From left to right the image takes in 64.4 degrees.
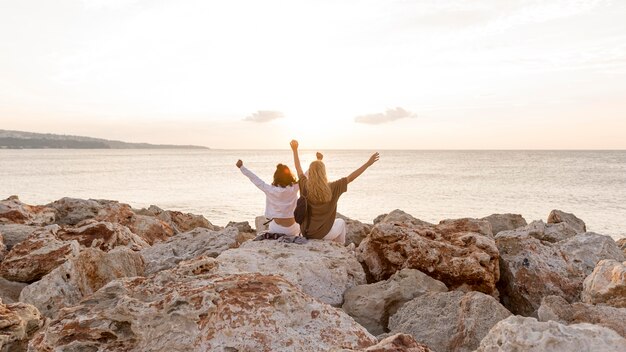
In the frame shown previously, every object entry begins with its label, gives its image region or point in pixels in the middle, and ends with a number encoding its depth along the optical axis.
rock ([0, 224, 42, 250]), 9.00
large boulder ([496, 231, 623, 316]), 6.21
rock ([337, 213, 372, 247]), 9.98
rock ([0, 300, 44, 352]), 4.78
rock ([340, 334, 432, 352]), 2.88
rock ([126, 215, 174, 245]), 10.83
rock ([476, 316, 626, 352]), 2.86
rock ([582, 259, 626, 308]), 5.18
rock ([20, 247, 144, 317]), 5.99
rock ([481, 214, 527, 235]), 11.57
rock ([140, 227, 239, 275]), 7.58
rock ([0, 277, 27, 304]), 6.82
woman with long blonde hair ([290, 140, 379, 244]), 7.77
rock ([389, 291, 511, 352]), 4.42
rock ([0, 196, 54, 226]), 11.00
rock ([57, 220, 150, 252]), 8.65
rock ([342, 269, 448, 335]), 5.33
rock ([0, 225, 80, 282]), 7.41
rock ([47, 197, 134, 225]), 11.71
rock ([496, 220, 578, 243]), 8.77
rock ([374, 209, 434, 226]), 10.29
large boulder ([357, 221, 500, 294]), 6.35
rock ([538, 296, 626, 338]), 4.21
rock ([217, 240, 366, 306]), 5.94
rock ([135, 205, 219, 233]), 13.22
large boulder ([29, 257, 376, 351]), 3.48
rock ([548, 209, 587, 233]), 12.08
